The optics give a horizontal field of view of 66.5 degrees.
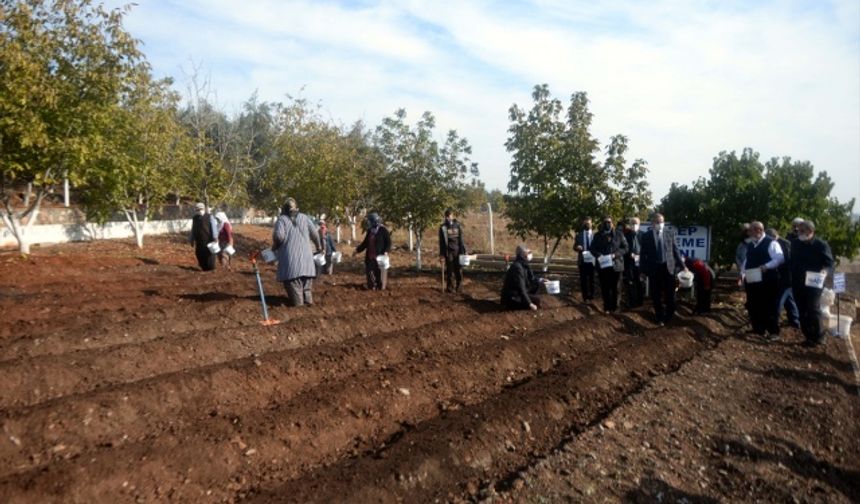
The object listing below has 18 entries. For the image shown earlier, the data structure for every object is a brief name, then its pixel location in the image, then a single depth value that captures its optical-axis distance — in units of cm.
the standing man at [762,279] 884
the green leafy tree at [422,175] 1672
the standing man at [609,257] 1045
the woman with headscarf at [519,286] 985
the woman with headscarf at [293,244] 886
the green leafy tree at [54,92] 1466
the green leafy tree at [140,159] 1781
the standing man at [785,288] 929
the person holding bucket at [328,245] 1423
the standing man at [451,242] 1219
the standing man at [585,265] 1152
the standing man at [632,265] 1098
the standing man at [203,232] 1374
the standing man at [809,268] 835
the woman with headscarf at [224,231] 1437
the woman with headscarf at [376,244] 1156
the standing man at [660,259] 952
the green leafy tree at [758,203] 1266
